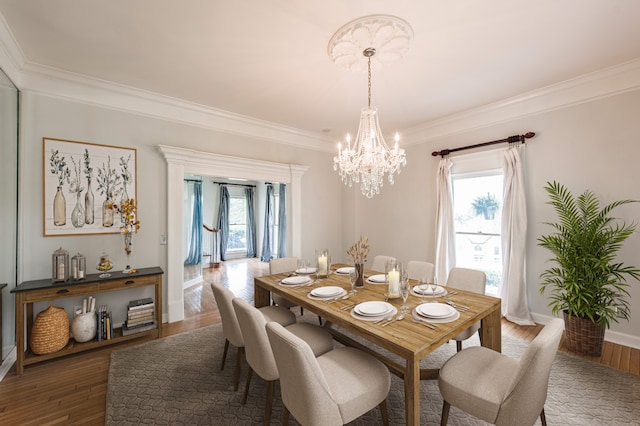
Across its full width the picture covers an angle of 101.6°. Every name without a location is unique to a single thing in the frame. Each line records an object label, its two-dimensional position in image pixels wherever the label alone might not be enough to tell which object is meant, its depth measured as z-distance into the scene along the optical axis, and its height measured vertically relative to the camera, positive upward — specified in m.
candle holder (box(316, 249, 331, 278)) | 2.66 -0.53
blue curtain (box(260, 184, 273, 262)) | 7.68 -0.46
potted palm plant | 2.47 -0.54
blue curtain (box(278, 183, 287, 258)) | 6.83 -0.31
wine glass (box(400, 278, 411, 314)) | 1.73 -0.50
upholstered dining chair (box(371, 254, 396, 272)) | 3.31 -0.65
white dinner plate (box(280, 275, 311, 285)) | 2.41 -0.64
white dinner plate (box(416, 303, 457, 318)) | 1.62 -0.63
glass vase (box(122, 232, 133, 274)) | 2.96 -0.39
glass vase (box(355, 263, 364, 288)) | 2.28 -0.55
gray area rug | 1.77 -1.41
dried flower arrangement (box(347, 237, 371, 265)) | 2.23 -0.33
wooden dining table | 1.31 -0.67
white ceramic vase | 2.58 -1.15
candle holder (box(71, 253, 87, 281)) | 2.63 -0.56
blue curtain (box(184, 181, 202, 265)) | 7.06 -0.40
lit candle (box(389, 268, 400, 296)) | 2.02 -0.54
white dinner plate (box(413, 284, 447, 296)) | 2.08 -0.63
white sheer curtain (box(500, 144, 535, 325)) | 3.25 -0.35
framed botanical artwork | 2.71 +0.30
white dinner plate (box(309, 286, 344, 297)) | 2.04 -0.63
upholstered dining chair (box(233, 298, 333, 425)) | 1.58 -0.84
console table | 2.28 -0.79
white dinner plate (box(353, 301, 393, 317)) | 1.66 -0.64
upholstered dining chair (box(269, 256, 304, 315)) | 2.99 -0.68
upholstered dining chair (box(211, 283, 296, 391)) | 1.97 -0.86
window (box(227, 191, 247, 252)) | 8.23 -0.31
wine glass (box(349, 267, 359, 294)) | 2.14 -0.55
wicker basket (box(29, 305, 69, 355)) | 2.39 -1.13
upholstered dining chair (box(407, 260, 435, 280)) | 2.78 -0.62
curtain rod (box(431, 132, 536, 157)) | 3.23 +0.95
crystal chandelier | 1.98 +0.92
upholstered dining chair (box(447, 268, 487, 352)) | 2.40 -0.64
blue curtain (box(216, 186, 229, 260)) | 7.77 -0.23
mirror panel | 2.34 +0.10
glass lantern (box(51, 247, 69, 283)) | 2.55 -0.54
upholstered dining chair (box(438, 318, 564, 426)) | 1.23 -0.93
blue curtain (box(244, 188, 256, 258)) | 8.37 -0.37
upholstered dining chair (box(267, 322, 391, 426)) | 1.22 -0.93
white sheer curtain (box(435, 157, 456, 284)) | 3.93 -0.20
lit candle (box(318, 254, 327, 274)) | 2.69 -0.54
